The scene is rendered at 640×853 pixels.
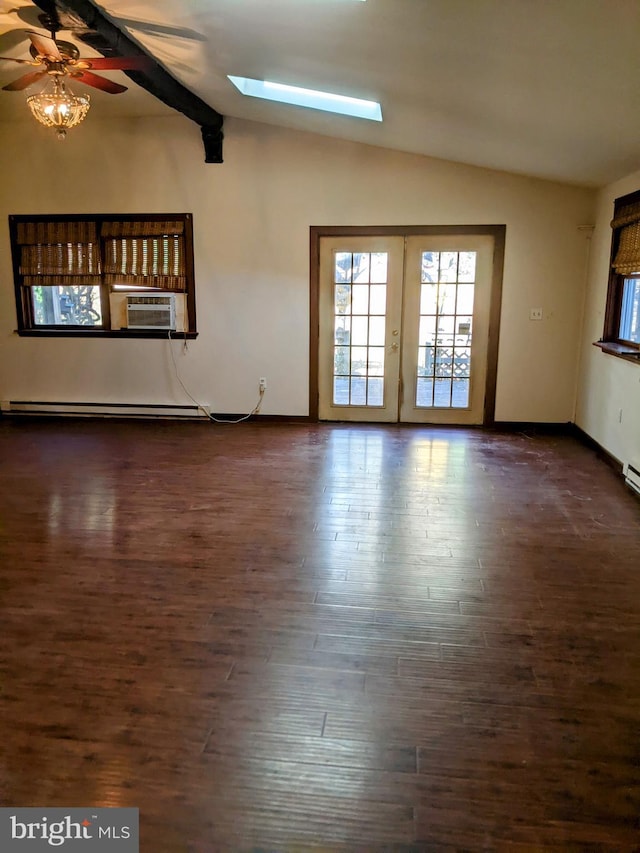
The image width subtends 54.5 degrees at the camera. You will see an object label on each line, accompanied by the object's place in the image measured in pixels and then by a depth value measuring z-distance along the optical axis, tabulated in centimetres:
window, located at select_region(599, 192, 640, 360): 479
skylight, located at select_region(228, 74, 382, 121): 507
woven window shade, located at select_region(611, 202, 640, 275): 473
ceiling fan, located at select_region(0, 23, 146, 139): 351
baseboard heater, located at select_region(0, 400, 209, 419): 677
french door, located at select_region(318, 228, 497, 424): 623
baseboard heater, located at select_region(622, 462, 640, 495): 450
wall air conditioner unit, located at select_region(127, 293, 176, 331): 654
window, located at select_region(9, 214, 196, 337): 651
